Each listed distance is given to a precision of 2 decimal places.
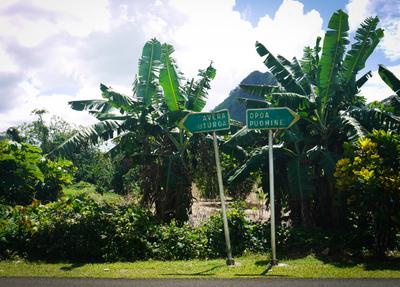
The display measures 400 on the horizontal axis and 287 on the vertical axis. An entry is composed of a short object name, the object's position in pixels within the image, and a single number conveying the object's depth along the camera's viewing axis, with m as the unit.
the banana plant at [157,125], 12.14
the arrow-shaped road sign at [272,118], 7.88
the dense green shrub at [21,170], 11.33
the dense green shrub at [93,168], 28.53
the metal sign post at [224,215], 7.94
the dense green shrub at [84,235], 9.12
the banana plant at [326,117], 10.41
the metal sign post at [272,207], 7.79
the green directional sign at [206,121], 7.96
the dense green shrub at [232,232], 9.39
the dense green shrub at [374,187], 7.93
